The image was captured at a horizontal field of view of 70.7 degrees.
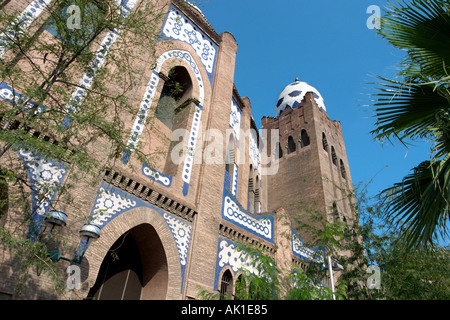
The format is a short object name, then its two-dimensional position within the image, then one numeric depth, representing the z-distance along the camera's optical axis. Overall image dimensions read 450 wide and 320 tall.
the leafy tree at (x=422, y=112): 3.29
